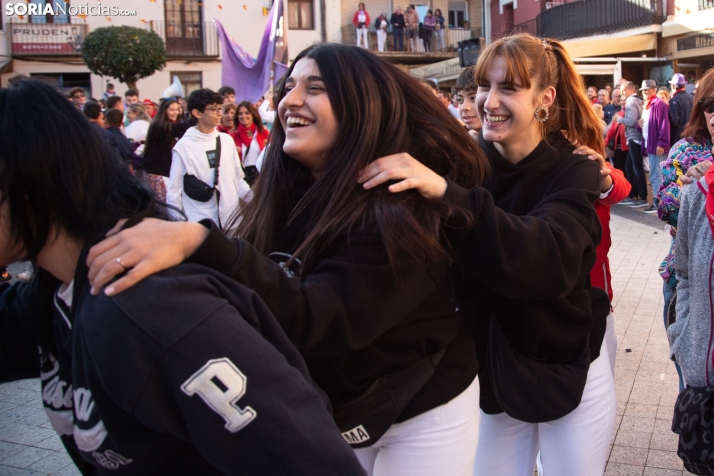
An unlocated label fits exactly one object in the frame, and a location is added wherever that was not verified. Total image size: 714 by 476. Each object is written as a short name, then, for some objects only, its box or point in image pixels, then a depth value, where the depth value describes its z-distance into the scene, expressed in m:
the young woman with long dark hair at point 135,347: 1.08
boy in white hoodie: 5.99
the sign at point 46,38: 24.91
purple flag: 10.84
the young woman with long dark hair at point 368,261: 1.53
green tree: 19.66
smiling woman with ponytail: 1.76
